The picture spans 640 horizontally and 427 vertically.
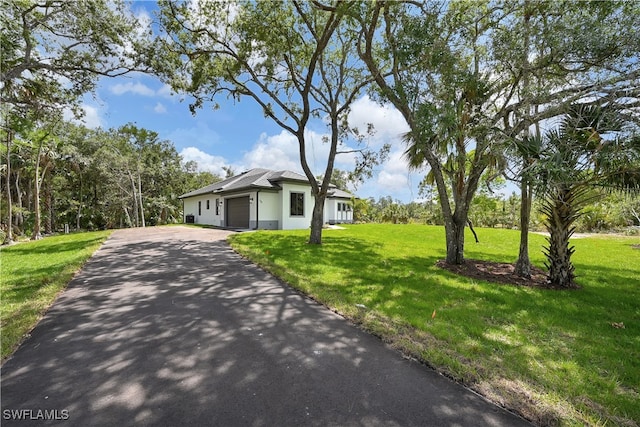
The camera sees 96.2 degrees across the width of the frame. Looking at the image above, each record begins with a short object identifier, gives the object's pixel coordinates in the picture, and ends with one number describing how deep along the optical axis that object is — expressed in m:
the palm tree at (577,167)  4.29
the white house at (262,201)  18.27
